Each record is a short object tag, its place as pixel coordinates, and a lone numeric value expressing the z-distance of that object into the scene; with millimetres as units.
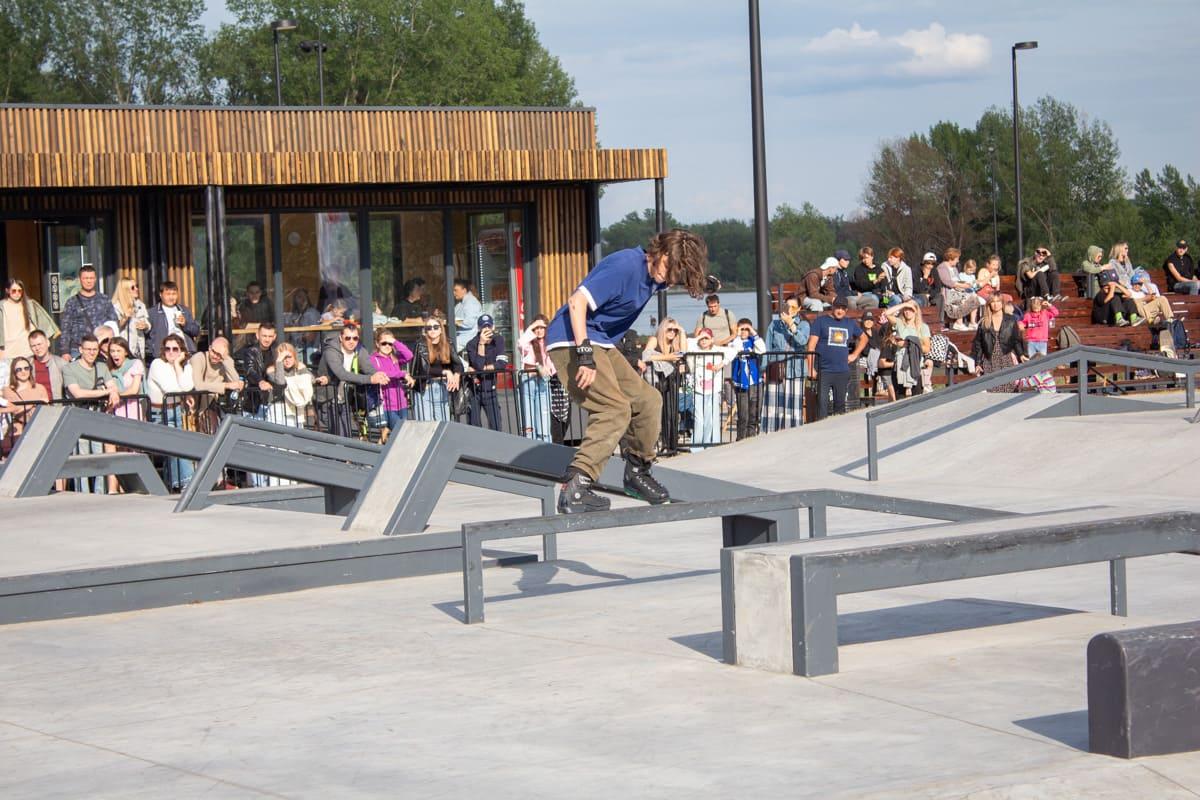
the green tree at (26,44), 76500
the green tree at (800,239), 105250
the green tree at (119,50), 77188
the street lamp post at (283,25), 40950
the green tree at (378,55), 79688
